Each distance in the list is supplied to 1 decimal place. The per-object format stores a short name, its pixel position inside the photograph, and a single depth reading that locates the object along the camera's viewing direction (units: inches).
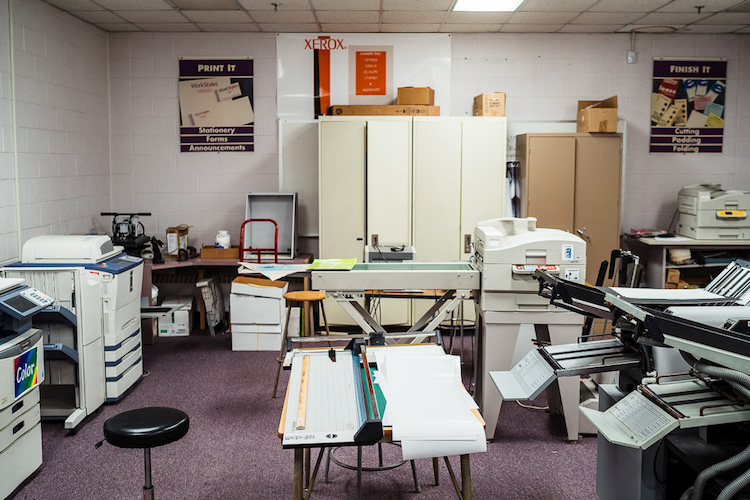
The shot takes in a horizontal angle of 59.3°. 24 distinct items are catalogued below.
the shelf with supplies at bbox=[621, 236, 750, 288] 228.5
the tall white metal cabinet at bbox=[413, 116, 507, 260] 225.9
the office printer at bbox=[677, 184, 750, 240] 224.7
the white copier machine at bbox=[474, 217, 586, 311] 145.7
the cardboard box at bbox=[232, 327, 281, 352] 219.0
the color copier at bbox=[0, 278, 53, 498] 121.9
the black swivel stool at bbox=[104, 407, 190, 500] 96.7
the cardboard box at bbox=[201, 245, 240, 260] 237.5
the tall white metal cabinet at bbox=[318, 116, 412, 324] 225.3
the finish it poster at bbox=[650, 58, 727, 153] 249.0
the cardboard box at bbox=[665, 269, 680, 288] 230.7
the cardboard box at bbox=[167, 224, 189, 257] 237.1
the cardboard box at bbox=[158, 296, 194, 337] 238.7
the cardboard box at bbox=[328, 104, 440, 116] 229.0
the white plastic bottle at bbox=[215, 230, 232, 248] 239.9
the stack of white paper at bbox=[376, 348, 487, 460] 82.5
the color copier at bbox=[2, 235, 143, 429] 155.4
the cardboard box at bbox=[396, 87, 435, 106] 233.3
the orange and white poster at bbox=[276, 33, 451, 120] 247.4
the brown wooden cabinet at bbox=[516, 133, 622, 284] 228.2
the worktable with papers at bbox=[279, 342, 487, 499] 82.3
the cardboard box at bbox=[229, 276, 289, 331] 216.5
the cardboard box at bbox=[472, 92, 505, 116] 231.0
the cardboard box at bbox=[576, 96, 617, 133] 226.5
